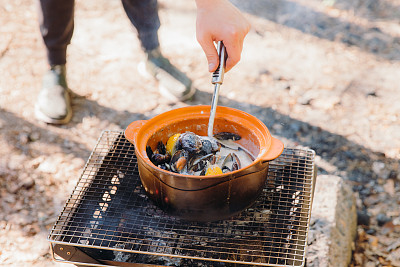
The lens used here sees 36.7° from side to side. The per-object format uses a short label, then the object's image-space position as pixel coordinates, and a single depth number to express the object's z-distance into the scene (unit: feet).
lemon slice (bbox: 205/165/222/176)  3.12
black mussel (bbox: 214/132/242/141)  3.48
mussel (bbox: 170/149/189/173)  3.20
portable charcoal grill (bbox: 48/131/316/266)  3.14
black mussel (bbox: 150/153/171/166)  3.24
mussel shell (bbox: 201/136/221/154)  3.27
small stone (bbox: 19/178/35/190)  4.38
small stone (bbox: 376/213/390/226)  4.19
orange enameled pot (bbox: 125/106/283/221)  3.04
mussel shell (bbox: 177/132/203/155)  3.23
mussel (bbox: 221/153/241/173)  3.24
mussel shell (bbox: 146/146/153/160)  3.29
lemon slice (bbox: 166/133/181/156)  3.33
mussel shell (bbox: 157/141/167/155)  3.40
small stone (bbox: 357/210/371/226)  4.24
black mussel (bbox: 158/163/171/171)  3.22
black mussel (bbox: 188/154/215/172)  3.21
